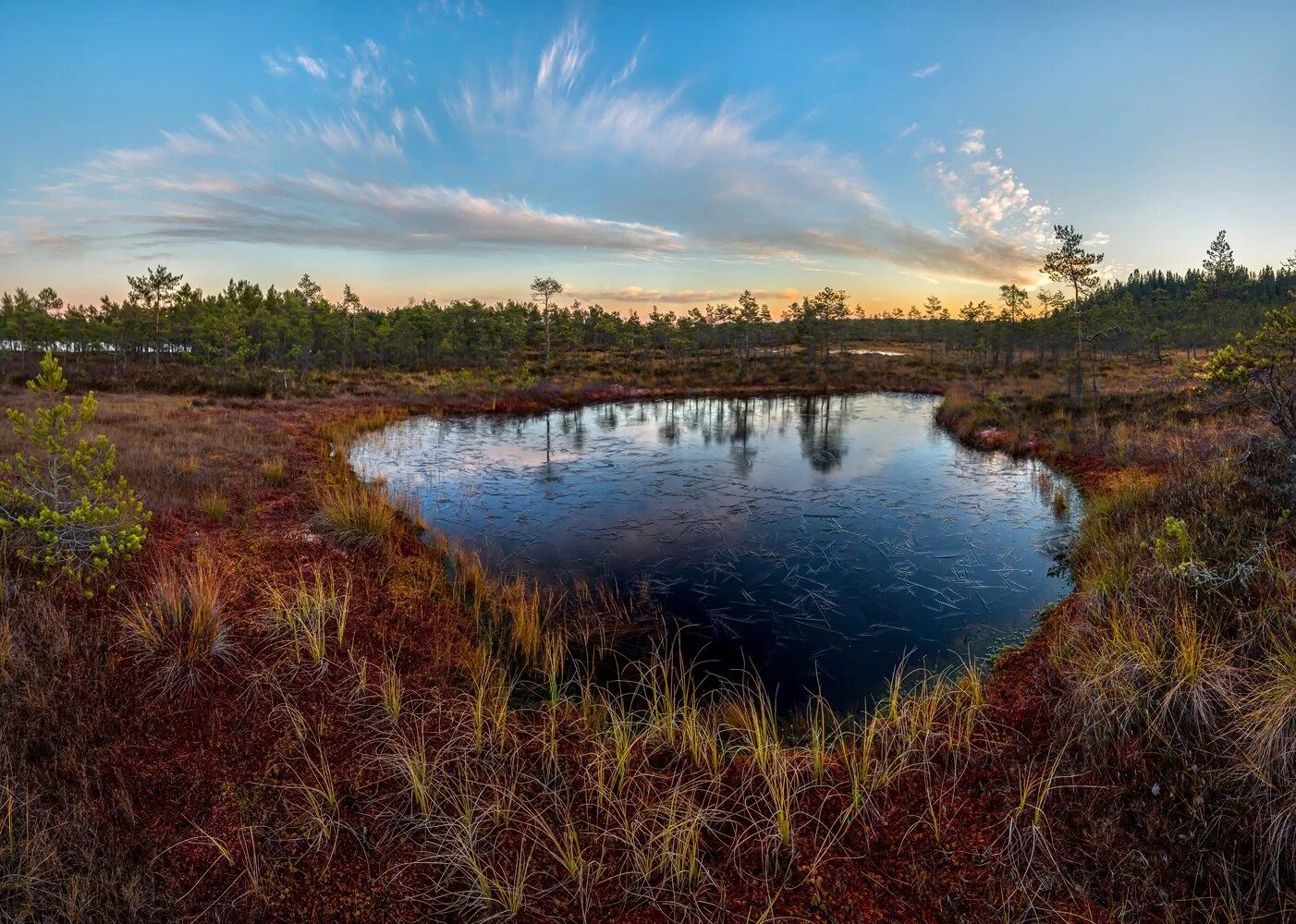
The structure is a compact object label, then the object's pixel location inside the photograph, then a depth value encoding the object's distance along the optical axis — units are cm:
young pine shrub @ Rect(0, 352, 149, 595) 566
